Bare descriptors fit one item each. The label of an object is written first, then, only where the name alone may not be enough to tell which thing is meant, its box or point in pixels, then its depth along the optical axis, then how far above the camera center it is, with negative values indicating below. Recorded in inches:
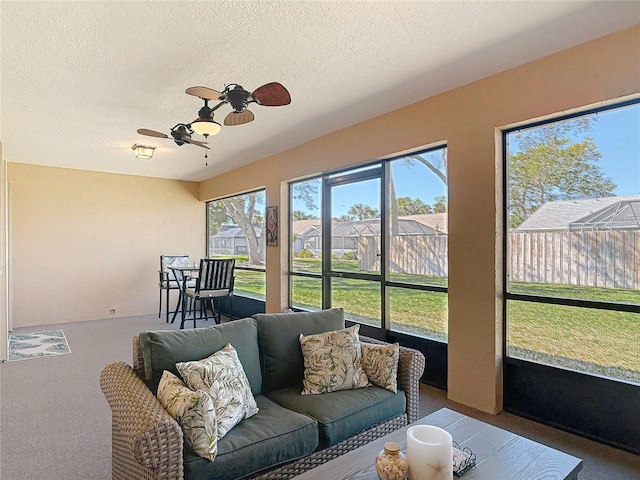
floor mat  171.3 -52.0
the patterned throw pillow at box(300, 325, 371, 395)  85.2 -28.3
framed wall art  209.2 +9.0
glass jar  50.2 -30.3
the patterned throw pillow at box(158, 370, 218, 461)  59.6 -28.6
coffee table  53.6 -33.5
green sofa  57.0 -32.3
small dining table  227.0 -23.7
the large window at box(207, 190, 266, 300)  238.8 +3.9
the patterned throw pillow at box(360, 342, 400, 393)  87.7 -29.4
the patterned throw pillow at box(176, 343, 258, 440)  67.6 -27.1
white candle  49.0 -28.6
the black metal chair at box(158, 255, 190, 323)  251.9 -18.8
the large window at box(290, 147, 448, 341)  136.3 -0.6
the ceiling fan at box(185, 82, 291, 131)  94.8 +38.5
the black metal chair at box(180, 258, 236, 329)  211.8 -22.8
